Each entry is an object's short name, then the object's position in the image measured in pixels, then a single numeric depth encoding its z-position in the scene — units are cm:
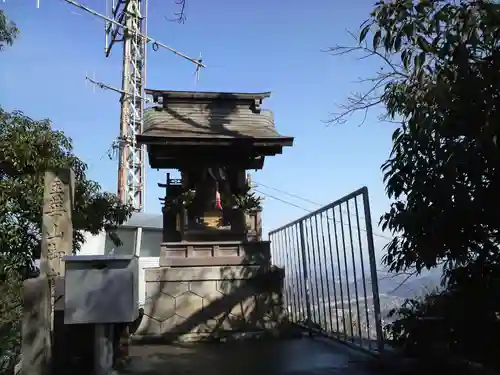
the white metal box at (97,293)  323
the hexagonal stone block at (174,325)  612
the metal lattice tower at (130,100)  1920
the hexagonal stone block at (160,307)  623
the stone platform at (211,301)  616
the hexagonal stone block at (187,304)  630
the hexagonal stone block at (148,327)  610
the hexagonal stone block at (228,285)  654
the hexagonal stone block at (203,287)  648
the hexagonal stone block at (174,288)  645
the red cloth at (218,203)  806
